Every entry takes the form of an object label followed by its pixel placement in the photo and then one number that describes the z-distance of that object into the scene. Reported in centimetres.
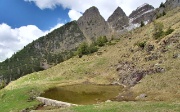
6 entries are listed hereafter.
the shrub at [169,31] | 4512
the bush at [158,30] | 4752
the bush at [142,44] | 4601
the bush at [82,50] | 6113
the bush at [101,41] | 7008
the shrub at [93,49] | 6187
